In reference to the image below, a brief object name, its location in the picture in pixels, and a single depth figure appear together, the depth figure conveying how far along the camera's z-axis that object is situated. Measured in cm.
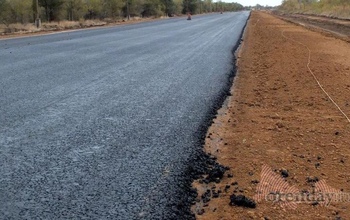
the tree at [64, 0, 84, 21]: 5416
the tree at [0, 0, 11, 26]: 4425
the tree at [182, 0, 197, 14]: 12142
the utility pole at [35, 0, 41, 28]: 3432
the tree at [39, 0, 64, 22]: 4878
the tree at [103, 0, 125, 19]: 6494
